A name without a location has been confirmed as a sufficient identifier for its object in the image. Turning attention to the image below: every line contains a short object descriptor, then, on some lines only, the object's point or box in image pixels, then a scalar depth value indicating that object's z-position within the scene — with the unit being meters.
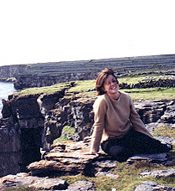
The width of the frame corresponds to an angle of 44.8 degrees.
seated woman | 5.14
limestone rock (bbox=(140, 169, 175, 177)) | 4.42
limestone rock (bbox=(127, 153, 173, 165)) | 5.05
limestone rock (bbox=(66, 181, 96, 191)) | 4.42
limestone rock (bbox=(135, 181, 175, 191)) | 3.88
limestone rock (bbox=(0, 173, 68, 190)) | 4.59
